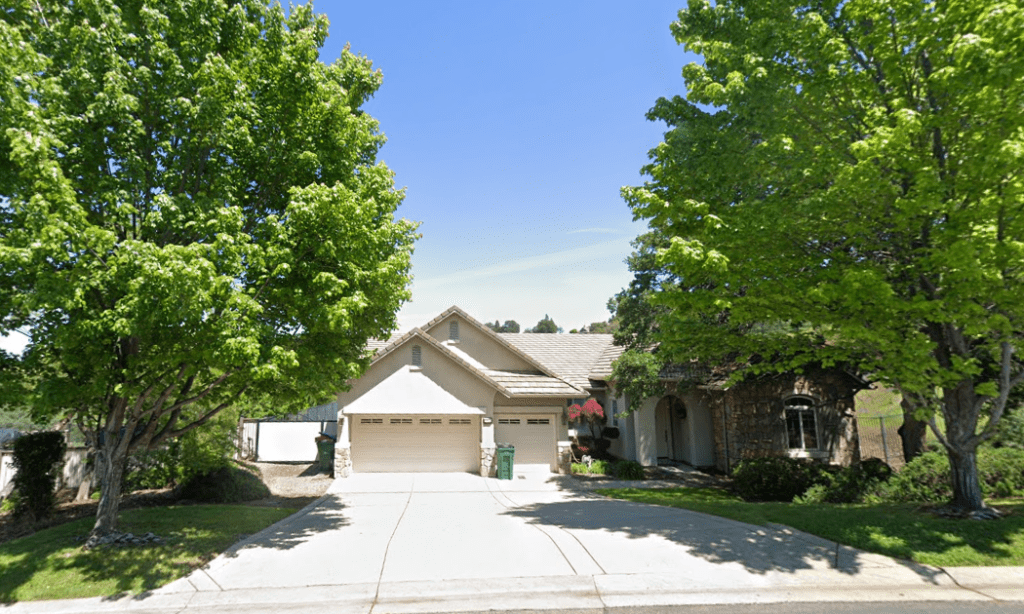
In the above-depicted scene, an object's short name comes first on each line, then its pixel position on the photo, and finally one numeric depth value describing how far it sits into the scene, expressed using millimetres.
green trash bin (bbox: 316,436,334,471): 20969
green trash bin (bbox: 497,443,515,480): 18344
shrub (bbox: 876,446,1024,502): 12531
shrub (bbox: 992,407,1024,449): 15000
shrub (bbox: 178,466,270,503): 14359
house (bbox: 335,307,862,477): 18938
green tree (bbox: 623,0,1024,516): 8352
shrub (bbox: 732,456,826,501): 15445
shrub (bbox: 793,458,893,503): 13828
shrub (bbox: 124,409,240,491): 13609
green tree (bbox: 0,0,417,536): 7695
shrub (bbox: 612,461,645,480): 18781
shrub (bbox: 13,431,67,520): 11461
